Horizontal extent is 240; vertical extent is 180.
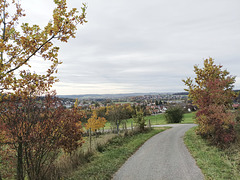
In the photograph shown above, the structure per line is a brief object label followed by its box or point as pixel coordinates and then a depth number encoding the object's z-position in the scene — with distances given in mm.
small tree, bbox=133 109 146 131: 17219
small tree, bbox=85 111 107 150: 17095
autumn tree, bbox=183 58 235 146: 9484
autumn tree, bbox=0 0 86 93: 3678
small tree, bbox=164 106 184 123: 31859
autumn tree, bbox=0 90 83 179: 4633
